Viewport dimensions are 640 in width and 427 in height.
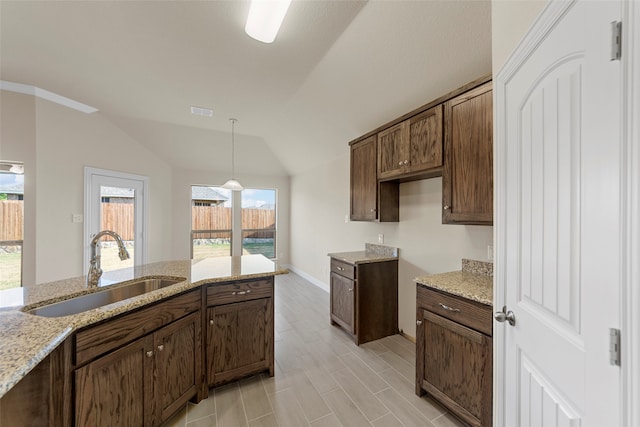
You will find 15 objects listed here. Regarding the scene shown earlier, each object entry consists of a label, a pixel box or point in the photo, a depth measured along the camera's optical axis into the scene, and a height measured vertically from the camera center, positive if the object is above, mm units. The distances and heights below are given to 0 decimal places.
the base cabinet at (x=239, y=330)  1864 -947
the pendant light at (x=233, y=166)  3291 +1041
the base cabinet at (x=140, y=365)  1164 -873
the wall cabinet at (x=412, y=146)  2045 +636
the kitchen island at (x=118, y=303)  875 -493
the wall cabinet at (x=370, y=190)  2809 +268
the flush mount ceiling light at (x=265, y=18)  1192 +1001
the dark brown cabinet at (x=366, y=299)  2703 -998
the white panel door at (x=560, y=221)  632 -24
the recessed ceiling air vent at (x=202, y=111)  3376 +1439
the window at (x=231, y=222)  5598 -248
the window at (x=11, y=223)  2811 -136
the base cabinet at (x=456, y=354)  1472 -955
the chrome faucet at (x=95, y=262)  1619 -342
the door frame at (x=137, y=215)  3465 +33
